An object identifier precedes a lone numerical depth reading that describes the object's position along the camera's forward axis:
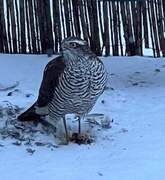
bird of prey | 4.43
